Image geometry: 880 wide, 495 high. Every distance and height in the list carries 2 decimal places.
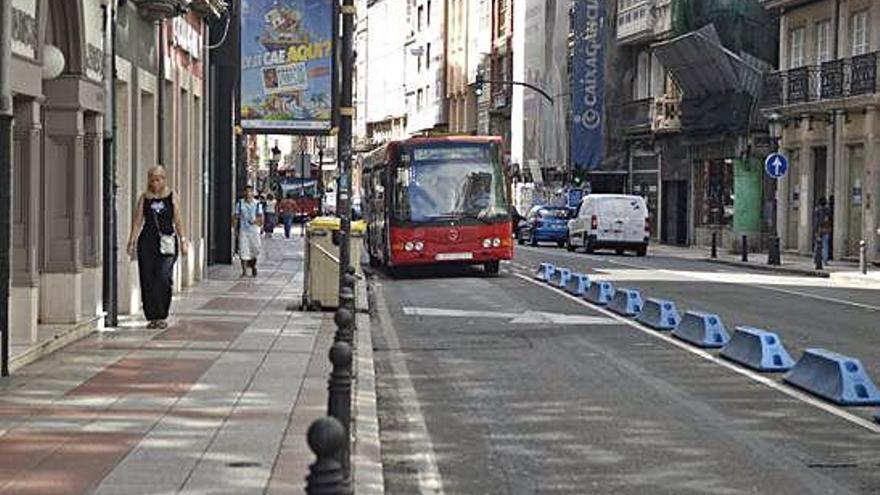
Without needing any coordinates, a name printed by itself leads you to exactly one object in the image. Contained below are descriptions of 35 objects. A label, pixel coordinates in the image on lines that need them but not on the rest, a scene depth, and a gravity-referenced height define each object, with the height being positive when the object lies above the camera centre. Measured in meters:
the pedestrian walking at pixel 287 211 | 53.22 -0.32
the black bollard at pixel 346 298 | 11.30 -0.78
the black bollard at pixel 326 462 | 4.46 -0.84
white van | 43.50 -0.46
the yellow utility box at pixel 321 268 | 18.97 -0.87
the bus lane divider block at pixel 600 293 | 21.86 -1.37
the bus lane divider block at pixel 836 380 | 11.52 -1.46
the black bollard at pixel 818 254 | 35.10 -1.13
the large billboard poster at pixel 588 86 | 61.78 +5.44
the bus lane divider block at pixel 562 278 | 25.75 -1.34
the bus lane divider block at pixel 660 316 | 17.88 -1.41
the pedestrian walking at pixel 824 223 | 38.03 -0.37
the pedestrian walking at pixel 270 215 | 53.33 -0.44
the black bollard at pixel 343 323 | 8.75 -0.76
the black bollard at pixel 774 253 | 38.34 -1.22
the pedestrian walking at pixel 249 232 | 26.62 -0.55
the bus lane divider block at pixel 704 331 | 15.83 -1.43
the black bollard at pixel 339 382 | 6.90 -0.88
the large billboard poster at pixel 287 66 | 30.39 +3.06
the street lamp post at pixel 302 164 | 40.69 +1.19
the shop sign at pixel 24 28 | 11.90 +1.51
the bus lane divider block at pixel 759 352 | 13.76 -1.45
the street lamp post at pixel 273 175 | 73.31 +1.55
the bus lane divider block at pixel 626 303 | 19.86 -1.38
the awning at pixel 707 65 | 48.88 +5.19
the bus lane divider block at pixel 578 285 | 23.80 -1.36
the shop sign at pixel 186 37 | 21.62 +2.75
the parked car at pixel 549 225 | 52.22 -0.69
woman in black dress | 15.44 -0.44
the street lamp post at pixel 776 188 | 38.44 +0.70
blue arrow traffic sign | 36.84 +1.15
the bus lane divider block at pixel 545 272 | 27.47 -1.33
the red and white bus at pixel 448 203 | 28.66 +0.04
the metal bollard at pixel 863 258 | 33.47 -1.16
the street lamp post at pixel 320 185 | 45.44 +0.65
